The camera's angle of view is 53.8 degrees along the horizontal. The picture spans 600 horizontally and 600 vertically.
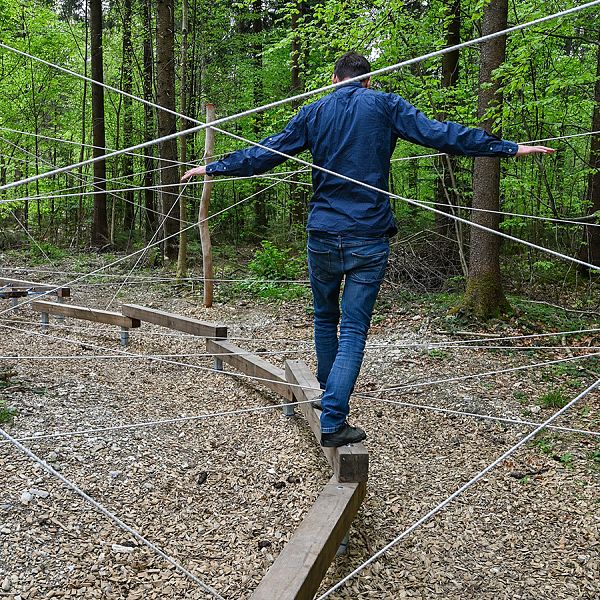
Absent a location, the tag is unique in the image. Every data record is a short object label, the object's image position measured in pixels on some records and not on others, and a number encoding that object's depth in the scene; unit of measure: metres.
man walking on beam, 2.40
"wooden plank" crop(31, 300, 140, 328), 5.68
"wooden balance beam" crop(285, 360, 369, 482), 2.46
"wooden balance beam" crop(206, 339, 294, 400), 3.95
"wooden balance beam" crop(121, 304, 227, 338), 5.00
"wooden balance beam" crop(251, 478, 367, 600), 1.76
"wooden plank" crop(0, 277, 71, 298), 6.69
